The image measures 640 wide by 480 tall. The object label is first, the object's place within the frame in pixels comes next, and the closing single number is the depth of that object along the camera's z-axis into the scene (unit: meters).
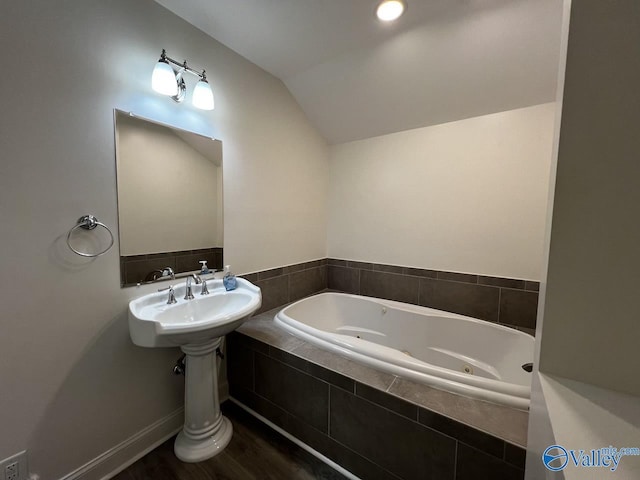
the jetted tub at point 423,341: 1.16
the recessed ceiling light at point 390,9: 1.30
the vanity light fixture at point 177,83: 1.27
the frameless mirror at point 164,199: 1.30
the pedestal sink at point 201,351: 1.26
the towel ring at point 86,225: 1.13
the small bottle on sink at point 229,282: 1.65
